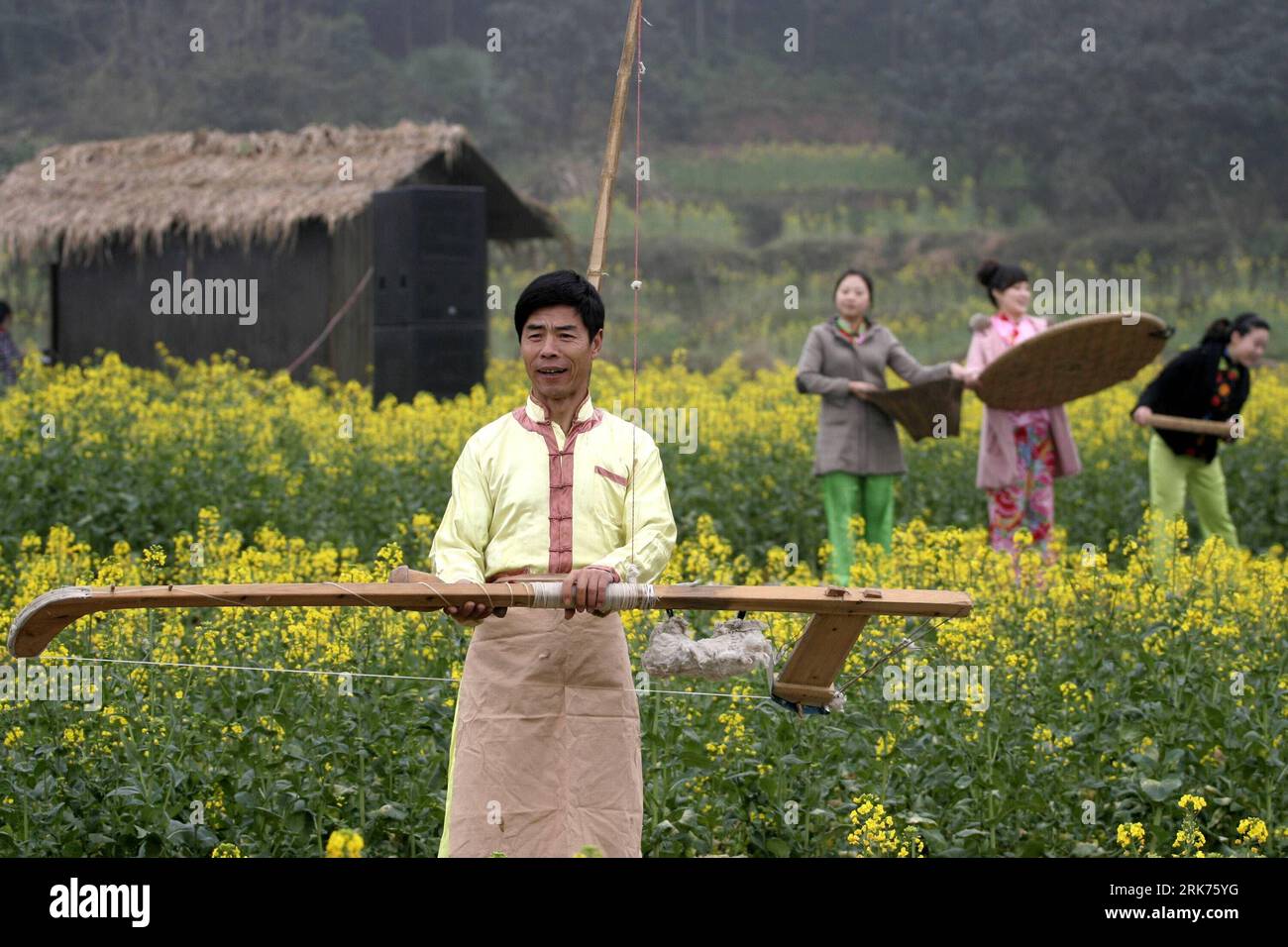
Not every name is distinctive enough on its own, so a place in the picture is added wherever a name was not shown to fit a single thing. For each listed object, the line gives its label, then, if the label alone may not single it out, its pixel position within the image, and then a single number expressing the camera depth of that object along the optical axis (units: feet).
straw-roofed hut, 55.83
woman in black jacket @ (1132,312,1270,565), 29.17
